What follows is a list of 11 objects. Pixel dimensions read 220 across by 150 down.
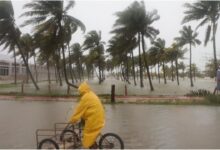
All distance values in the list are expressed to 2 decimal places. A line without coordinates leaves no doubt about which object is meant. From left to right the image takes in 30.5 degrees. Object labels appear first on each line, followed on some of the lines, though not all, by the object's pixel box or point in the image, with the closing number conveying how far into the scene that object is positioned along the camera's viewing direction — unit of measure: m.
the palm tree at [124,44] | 46.59
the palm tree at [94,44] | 65.00
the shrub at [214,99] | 21.57
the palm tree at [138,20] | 44.12
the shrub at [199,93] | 26.45
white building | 89.85
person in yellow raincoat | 7.37
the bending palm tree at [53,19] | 36.75
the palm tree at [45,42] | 38.28
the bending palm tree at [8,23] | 38.69
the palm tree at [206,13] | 36.94
